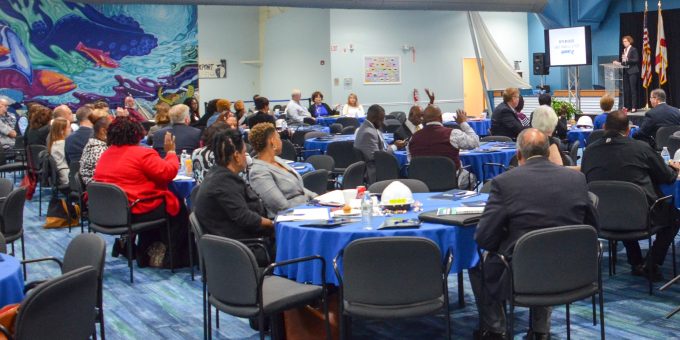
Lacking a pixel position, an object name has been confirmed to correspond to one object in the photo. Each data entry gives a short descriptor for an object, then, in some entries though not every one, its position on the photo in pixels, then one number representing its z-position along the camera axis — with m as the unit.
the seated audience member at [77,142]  8.55
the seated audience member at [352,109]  15.73
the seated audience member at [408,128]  9.95
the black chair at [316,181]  6.22
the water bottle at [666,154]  6.60
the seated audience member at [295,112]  15.14
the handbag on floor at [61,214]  8.80
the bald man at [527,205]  3.84
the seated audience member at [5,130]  12.27
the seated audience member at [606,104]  9.90
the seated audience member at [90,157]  7.19
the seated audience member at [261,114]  10.18
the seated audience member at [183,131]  8.27
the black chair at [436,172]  7.15
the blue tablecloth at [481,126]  13.82
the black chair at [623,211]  5.20
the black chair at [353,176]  6.91
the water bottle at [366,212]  4.34
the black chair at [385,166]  7.97
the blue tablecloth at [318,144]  10.51
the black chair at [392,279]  3.57
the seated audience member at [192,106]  12.09
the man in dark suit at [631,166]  5.43
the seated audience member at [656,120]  9.46
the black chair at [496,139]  9.39
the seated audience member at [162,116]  9.47
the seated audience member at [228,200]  4.56
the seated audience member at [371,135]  8.60
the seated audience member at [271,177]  5.07
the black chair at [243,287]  3.72
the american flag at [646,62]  16.31
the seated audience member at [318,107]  15.90
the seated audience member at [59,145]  8.79
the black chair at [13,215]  5.76
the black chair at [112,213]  6.19
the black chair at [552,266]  3.70
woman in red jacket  6.36
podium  17.25
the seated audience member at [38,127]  10.48
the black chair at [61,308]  2.94
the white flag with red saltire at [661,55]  16.52
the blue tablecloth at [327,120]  14.98
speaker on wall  18.78
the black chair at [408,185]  5.52
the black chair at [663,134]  8.91
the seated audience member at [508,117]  9.55
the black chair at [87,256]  3.71
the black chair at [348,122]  13.74
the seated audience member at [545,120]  6.66
